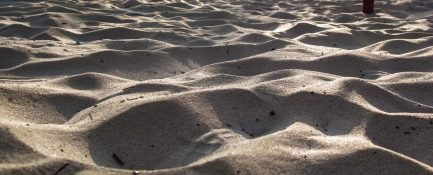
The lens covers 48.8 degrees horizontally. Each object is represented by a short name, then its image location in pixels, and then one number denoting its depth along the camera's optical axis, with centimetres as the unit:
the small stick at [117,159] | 132
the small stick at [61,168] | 119
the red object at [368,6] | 388
